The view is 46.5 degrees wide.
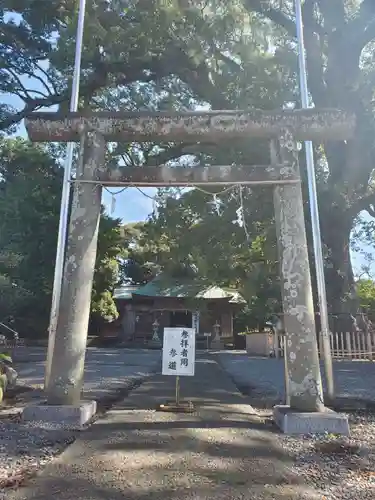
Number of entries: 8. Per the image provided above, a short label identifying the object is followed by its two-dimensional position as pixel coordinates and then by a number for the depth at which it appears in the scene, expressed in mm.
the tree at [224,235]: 14531
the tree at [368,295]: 21033
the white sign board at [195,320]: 24766
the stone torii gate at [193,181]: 4809
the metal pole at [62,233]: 5262
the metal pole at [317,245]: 5113
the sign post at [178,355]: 5512
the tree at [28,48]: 13820
